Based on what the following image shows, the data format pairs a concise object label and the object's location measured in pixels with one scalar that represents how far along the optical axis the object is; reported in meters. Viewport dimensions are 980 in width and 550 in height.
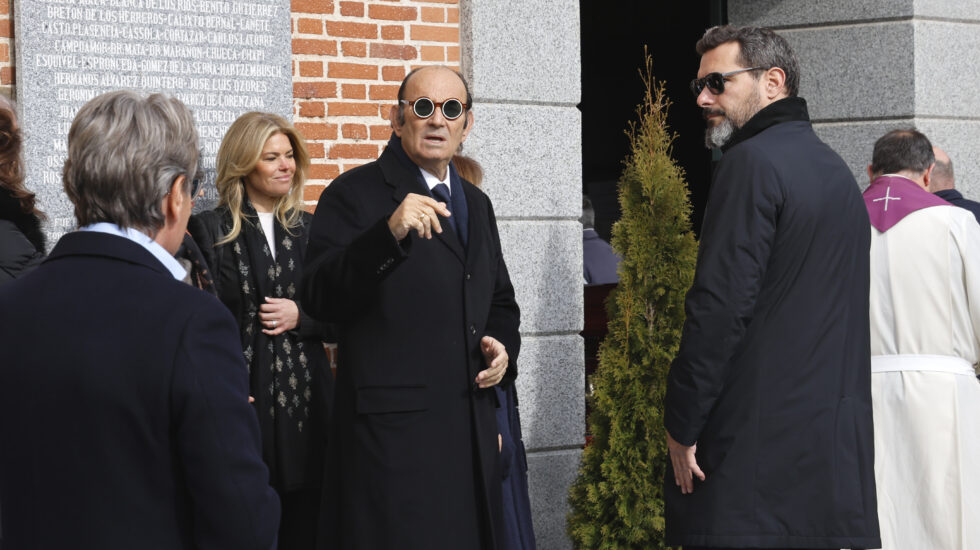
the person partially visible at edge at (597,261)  7.25
